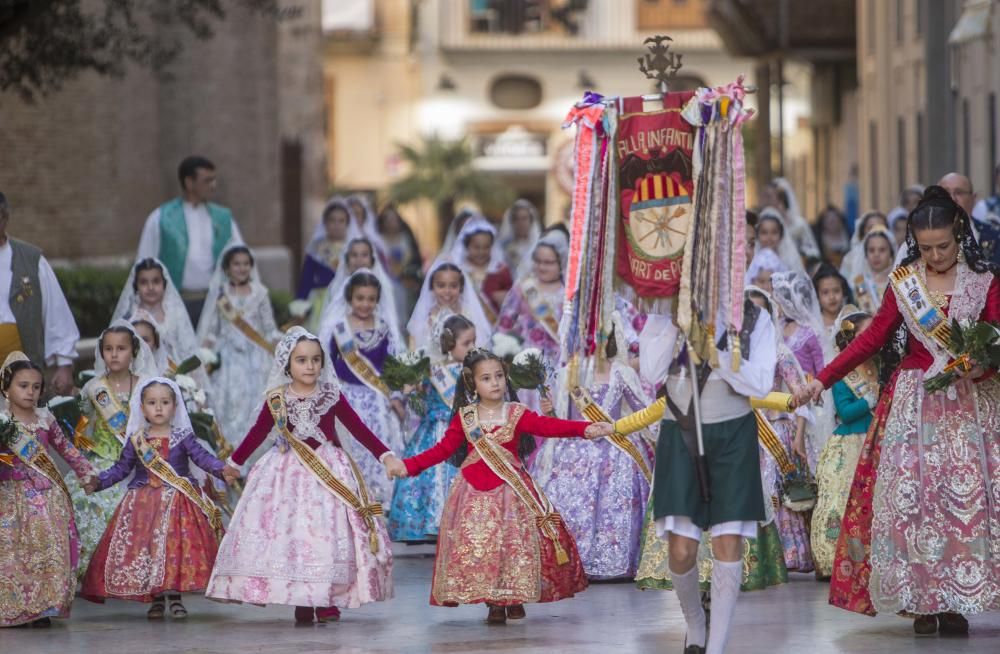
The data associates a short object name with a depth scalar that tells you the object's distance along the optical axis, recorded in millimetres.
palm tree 53688
